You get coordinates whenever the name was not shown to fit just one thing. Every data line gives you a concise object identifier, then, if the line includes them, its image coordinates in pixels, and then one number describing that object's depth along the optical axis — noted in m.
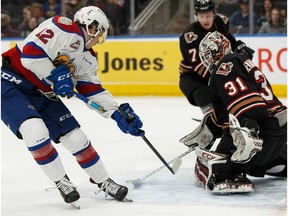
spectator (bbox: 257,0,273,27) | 15.47
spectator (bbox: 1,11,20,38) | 17.62
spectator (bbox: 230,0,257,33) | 15.66
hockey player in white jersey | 6.91
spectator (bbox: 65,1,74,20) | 17.30
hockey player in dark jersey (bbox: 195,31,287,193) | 7.07
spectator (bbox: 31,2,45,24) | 17.67
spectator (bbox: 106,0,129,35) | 16.80
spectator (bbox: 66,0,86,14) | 17.37
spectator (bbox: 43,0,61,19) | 17.48
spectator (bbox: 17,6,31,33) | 17.67
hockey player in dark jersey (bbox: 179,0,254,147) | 9.20
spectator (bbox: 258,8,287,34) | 15.26
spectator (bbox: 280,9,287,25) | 15.27
